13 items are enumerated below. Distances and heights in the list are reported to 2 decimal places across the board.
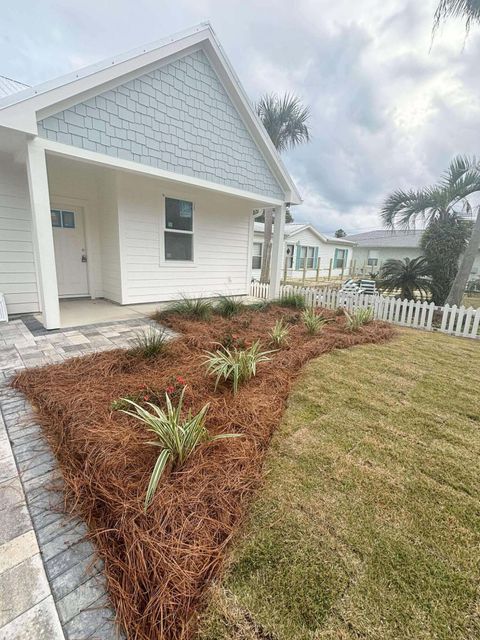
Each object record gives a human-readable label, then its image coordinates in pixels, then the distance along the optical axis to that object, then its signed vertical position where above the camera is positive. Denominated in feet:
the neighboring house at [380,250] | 77.36 +4.52
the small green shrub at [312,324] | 16.25 -3.47
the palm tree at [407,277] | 26.50 -0.87
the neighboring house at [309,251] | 54.27 +2.55
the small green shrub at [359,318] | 17.58 -3.44
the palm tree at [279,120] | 39.78 +19.72
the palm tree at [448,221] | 25.73 +4.48
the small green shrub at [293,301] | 23.53 -3.26
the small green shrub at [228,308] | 19.61 -3.41
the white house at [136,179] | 13.78 +4.95
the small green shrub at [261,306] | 22.01 -3.57
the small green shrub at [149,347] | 11.48 -3.75
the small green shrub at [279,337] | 13.75 -3.60
